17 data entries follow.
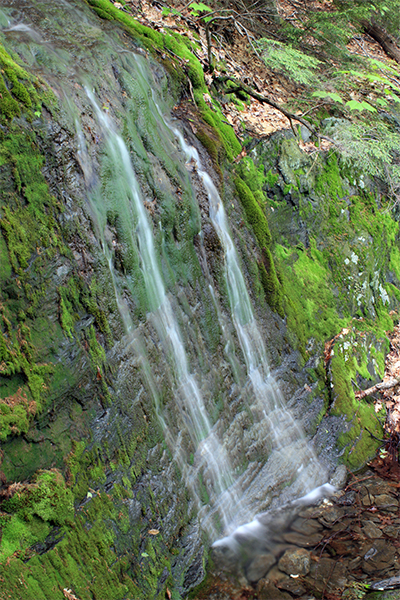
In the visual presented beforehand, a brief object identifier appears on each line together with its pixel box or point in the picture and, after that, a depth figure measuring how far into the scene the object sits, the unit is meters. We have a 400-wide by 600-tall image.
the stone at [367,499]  5.27
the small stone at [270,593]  3.96
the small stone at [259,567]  4.20
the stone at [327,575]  4.07
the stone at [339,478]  5.70
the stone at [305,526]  4.84
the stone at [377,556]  4.29
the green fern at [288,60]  7.23
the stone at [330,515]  4.98
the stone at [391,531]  4.73
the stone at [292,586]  4.02
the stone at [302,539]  4.63
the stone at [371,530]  4.73
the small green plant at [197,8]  6.92
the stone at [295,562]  4.26
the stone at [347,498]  5.31
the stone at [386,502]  5.19
